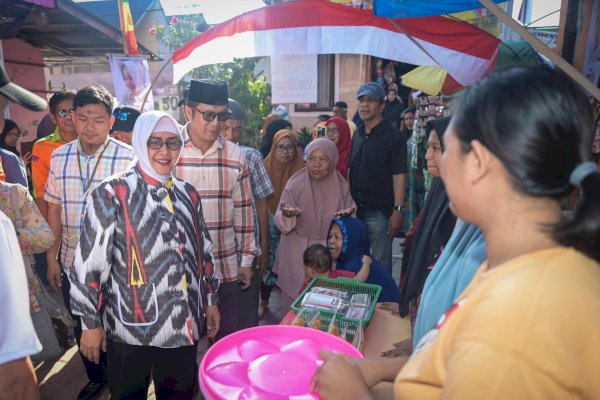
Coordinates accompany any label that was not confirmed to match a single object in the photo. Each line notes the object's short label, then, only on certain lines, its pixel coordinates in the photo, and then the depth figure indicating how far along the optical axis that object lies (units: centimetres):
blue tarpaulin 350
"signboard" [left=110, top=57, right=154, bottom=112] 781
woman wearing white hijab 188
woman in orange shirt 66
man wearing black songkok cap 279
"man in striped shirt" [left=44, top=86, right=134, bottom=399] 275
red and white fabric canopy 436
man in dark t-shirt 414
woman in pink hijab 377
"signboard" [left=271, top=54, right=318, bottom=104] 548
